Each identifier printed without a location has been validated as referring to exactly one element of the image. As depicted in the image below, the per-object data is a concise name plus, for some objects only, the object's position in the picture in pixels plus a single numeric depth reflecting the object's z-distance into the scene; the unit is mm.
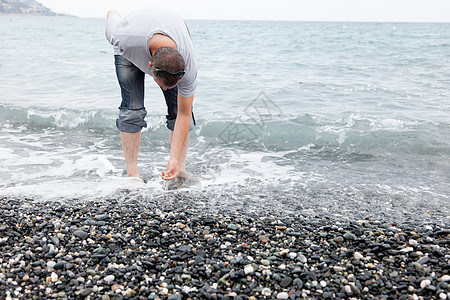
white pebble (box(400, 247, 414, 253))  2968
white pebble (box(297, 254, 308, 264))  2842
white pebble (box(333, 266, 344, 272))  2732
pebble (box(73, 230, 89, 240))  3106
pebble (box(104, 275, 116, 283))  2586
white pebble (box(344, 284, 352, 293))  2520
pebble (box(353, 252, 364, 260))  2896
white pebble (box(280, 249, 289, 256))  2932
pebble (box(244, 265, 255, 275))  2695
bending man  3184
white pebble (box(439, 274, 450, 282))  2586
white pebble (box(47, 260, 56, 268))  2697
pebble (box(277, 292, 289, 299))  2473
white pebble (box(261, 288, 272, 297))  2502
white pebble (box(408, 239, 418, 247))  3081
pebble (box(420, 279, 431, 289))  2530
